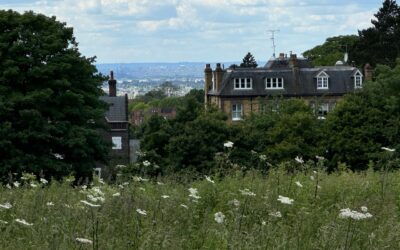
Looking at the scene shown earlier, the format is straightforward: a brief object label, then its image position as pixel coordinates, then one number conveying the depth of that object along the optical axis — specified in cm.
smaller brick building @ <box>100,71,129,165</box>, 6619
